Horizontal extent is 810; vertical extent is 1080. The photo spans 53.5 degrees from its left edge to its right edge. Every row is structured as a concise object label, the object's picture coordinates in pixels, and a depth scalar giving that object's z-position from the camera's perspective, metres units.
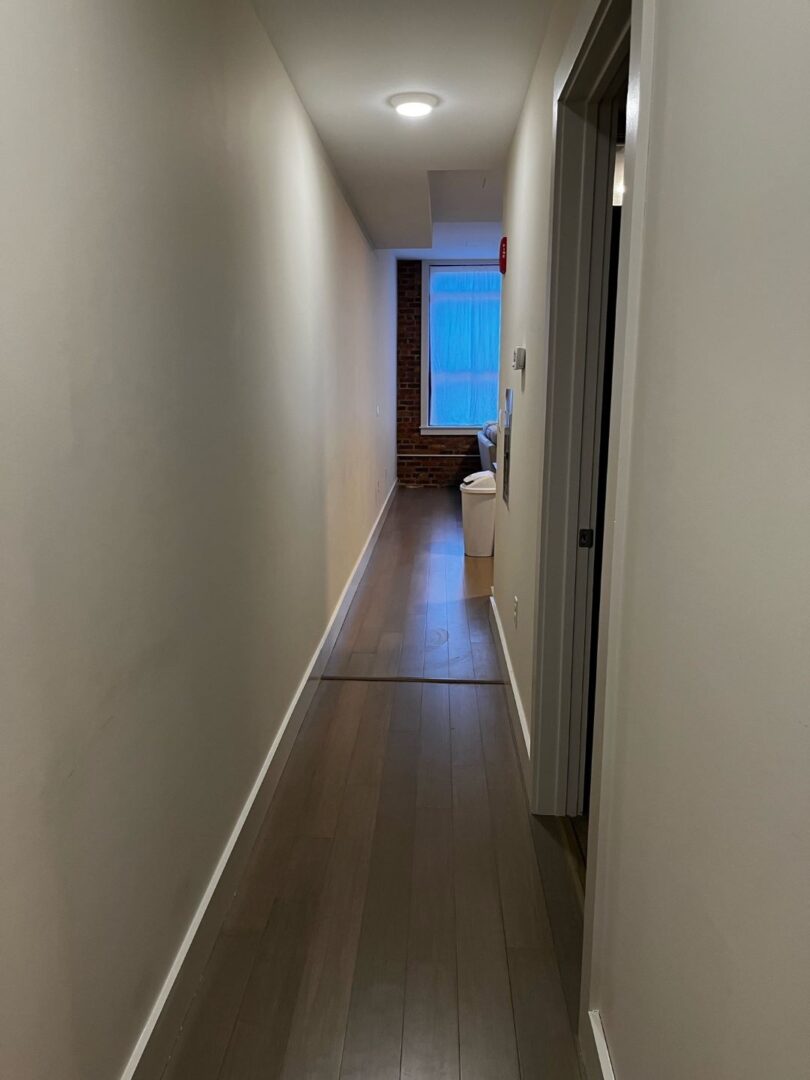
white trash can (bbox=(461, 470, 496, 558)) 6.10
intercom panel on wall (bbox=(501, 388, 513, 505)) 3.80
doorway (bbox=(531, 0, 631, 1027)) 2.24
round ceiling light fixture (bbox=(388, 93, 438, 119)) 3.13
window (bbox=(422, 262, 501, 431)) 9.77
